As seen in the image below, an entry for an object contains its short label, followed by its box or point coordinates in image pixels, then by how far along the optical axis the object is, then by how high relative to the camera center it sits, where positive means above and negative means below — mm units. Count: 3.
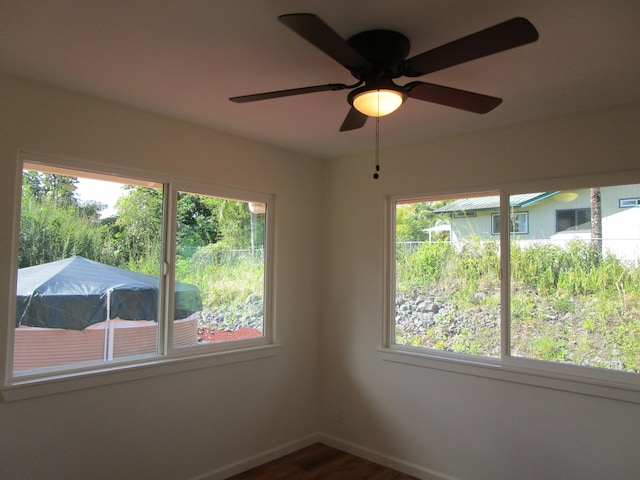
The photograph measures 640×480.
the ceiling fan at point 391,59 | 1342 +738
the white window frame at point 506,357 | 2541 -641
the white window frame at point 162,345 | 2318 -590
